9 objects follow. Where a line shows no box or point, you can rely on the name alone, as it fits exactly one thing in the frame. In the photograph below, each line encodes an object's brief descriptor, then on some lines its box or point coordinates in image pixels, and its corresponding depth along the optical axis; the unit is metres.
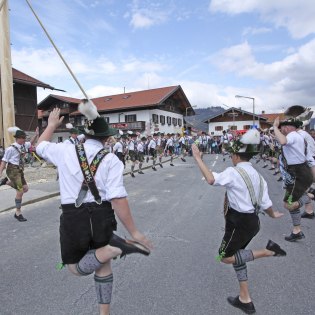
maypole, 12.31
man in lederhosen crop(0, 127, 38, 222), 6.79
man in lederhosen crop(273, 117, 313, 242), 5.21
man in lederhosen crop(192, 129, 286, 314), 3.10
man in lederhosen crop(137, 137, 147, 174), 16.44
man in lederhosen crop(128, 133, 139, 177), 15.91
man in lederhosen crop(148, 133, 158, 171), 18.96
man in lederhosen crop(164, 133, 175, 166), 23.59
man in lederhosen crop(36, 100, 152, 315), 2.54
